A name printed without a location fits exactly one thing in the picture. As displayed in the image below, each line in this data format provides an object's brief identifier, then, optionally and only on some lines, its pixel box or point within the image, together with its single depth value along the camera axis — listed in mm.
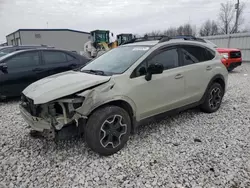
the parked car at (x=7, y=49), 8721
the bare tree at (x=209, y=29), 45375
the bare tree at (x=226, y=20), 41153
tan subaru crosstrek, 2670
